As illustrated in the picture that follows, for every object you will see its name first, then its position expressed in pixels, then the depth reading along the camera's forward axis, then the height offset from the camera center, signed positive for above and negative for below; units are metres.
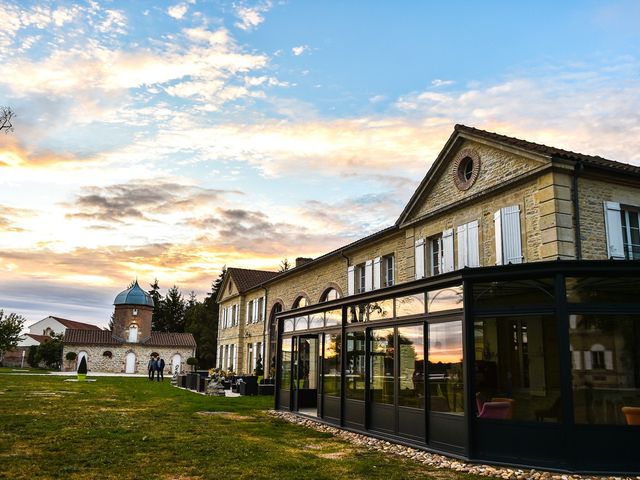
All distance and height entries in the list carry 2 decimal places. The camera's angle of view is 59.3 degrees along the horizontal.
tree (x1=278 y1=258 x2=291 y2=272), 66.81 +10.77
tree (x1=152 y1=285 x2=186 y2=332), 73.50 +5.29
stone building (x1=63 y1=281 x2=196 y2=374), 52.59 +1.01
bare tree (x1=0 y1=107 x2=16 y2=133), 11.18 +4.59
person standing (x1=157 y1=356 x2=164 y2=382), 36.70 -0.77
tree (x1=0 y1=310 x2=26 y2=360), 50.94 +1.78
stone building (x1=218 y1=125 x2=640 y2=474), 8.08 +0.60
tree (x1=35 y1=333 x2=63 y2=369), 57.09 -0.11
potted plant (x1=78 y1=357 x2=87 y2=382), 33.75 -1.10
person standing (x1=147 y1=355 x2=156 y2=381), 36.81 -0.91
